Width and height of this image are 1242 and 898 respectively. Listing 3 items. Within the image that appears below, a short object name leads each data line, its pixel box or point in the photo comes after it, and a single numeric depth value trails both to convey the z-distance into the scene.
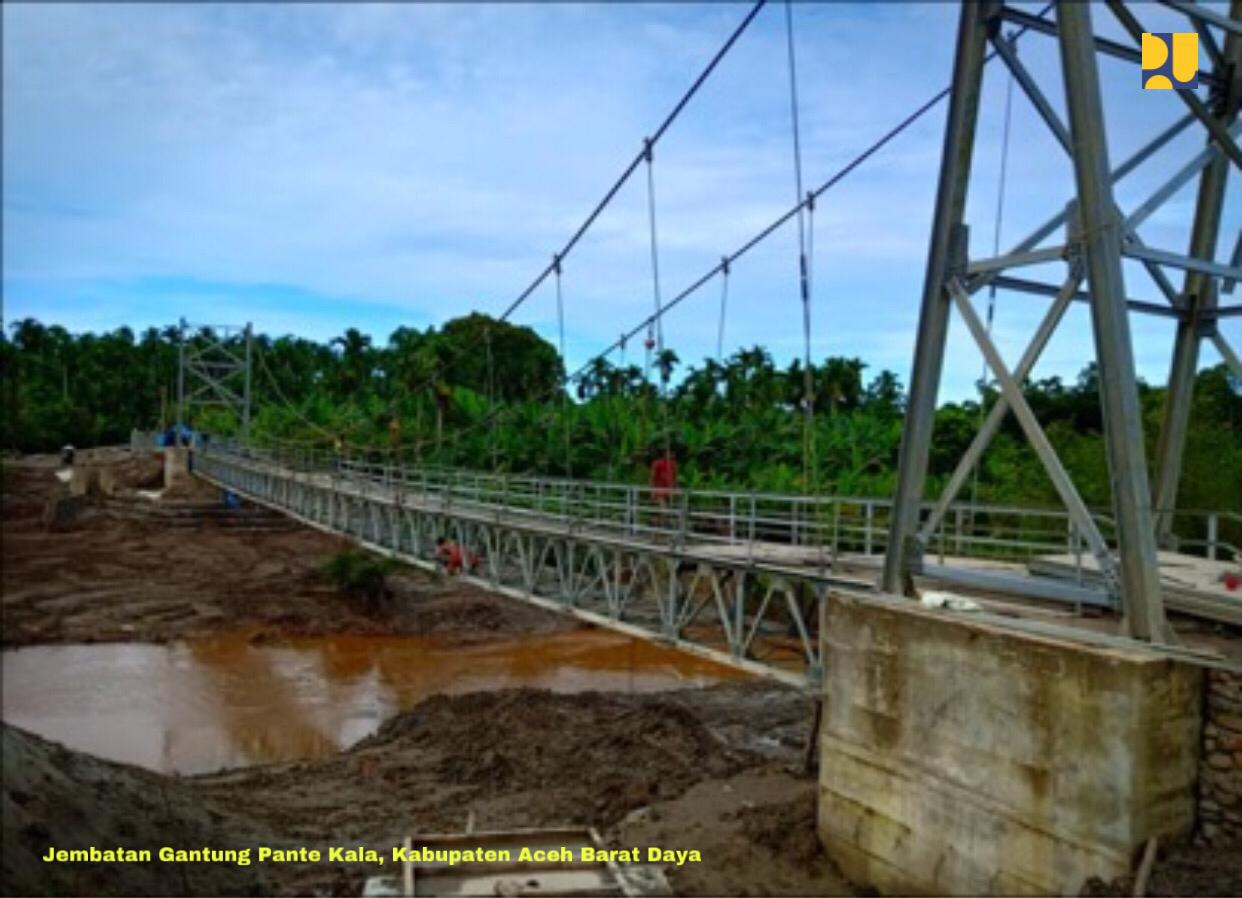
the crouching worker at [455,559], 16.78
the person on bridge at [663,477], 14.79
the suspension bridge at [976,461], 7.36
